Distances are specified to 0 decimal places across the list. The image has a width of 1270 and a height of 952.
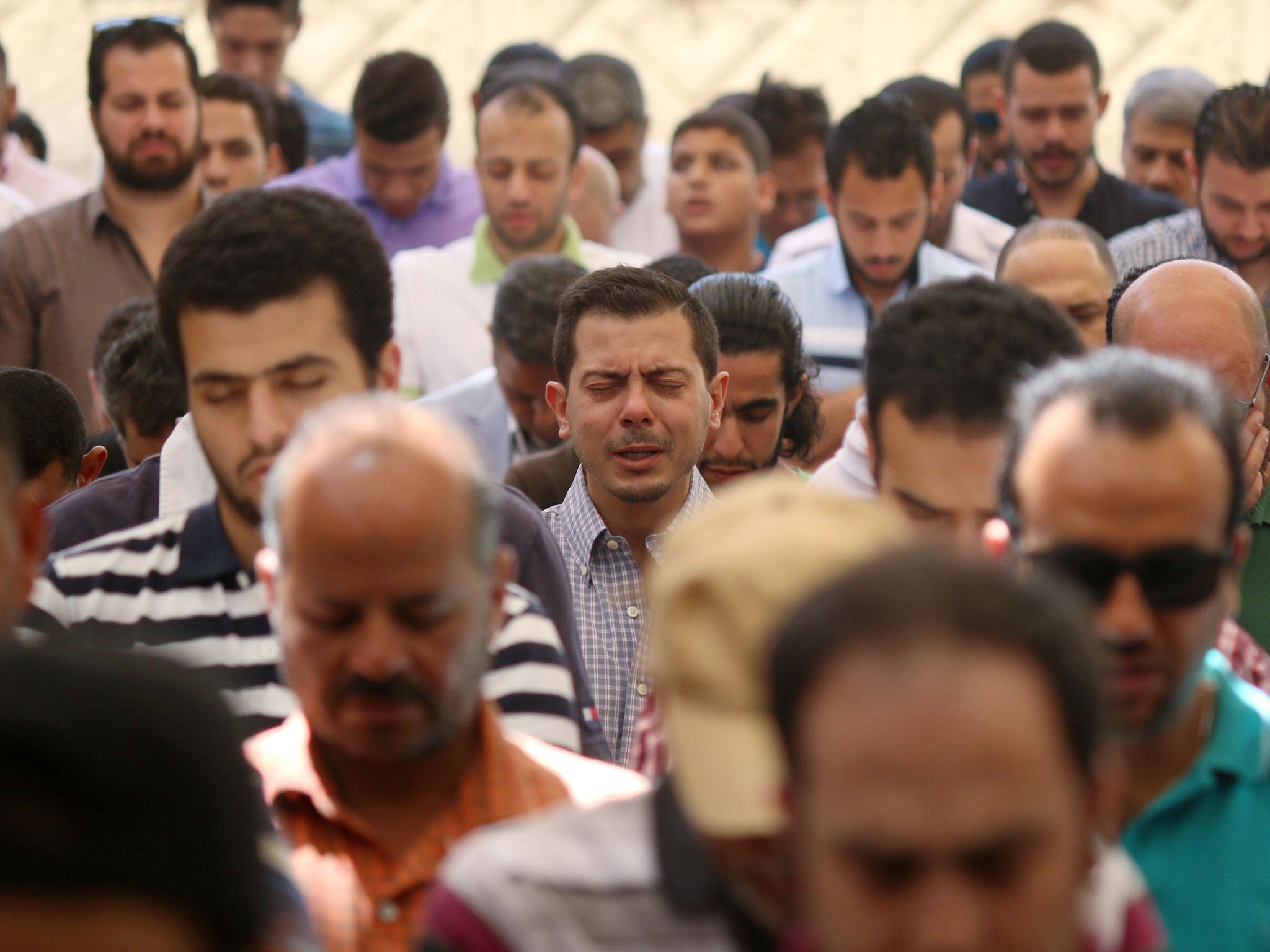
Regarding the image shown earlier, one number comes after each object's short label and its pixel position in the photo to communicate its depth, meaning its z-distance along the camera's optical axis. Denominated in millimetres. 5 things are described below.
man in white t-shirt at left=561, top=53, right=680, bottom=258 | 14141
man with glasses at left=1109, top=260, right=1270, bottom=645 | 6711
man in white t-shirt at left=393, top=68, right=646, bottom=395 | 10836
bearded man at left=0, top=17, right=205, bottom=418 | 9922
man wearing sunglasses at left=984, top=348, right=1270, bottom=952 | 3674
